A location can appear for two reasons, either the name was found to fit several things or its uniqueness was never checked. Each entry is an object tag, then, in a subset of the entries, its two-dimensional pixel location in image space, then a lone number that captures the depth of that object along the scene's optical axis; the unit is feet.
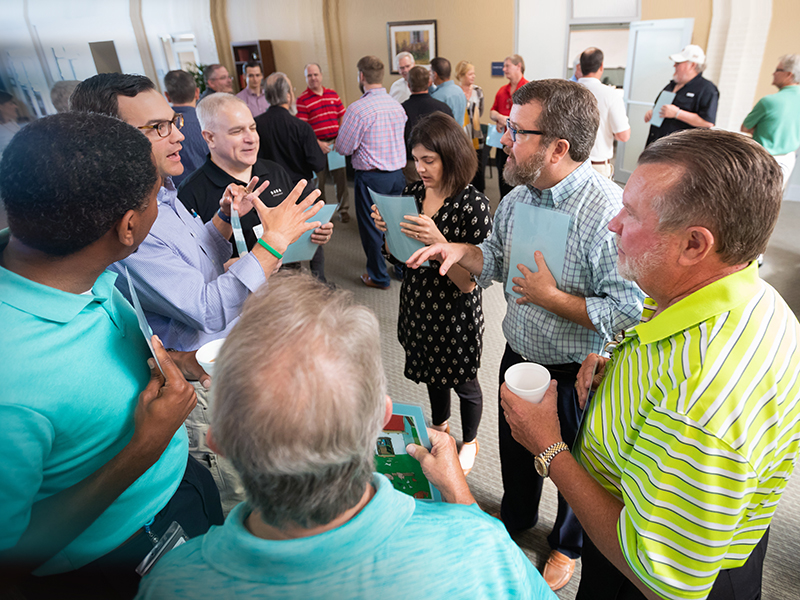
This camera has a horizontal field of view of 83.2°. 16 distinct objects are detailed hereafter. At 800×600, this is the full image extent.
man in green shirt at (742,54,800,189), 12.46
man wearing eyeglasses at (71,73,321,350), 4.48
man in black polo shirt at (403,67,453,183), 14.96
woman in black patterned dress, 6.46
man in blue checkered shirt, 4.49
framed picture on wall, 24.30
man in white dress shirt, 13.66
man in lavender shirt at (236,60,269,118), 17.84
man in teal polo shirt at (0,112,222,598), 2.46
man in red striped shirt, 17.04
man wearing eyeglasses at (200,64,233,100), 14.90
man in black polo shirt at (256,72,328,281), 12.69
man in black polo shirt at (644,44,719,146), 14.01
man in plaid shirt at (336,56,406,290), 13.61
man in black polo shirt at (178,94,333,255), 6.75
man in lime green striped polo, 2.51
